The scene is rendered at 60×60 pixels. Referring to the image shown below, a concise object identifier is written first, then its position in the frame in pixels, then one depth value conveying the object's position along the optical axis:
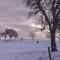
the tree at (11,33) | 169.00
